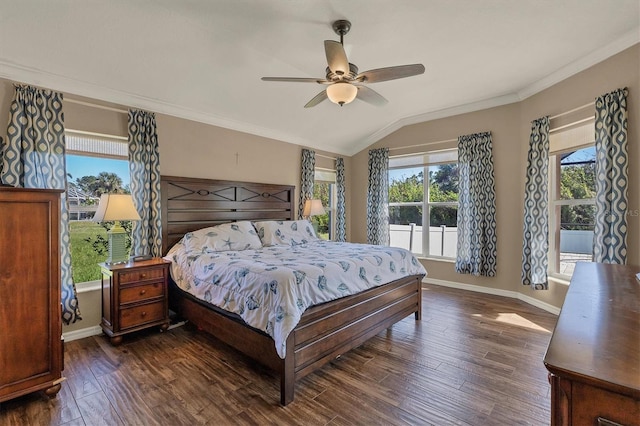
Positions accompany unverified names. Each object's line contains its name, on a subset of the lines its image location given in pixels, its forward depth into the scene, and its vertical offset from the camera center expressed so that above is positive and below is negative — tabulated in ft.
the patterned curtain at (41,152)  8.45 +1.70
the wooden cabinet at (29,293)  6.22 -1.81
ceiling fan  7.28 +3.64
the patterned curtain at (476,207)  14.74 +0.22
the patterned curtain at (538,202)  12.39 +0.41
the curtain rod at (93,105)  9.71 +3.55
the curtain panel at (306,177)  16.98 +1.93
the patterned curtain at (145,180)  10.71 +1.09
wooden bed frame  7.07 -2.90
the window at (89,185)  10.12 +0.91
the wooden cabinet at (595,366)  2.03 -1.15
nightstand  9.23 -2.80
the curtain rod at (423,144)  16.22 +3.87
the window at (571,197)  11.47 +0.59
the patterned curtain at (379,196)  18.63 +0.95
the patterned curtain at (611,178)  9.30 +1.09
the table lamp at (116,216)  9.27 -0.19
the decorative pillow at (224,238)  10.96 -1.06
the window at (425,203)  16.88 +0.49
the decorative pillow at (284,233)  12.96 -0.99
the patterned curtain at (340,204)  19.45 +0.46
